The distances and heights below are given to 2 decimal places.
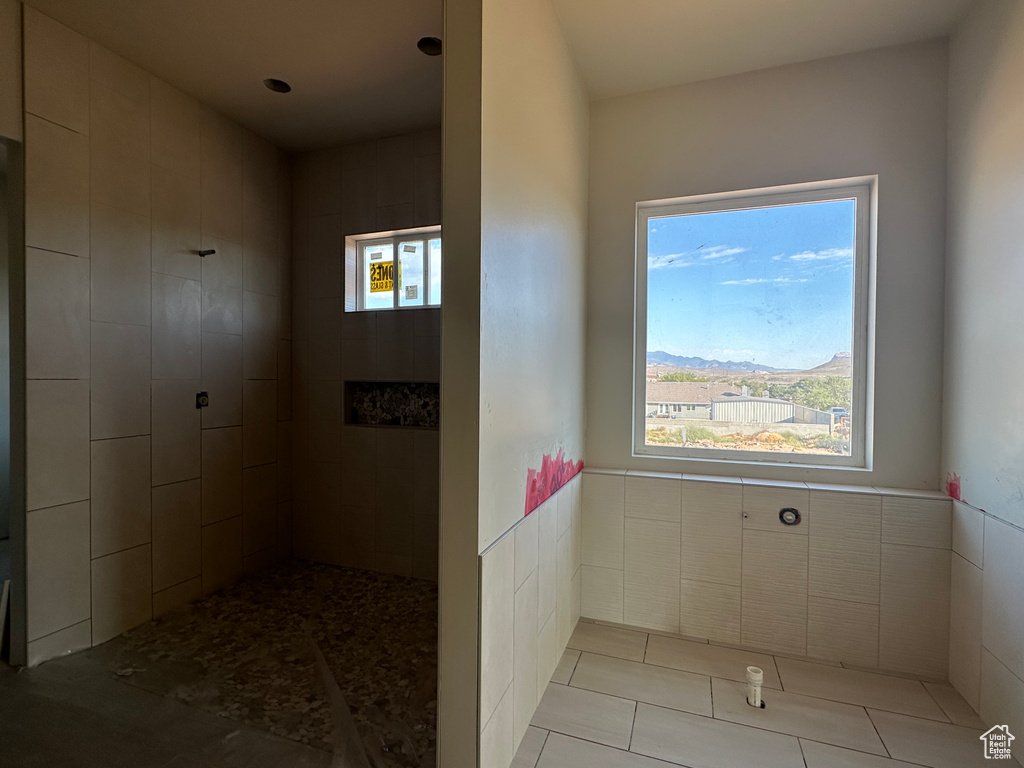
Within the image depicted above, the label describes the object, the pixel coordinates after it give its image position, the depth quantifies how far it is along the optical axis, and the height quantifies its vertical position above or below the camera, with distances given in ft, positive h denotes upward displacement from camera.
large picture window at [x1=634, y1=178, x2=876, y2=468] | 7.15 +0.87
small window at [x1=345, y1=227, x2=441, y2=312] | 9.80 +2.23
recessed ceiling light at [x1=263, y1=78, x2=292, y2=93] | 8.01 +4.93
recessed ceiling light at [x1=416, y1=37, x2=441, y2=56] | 6.91 +4.92
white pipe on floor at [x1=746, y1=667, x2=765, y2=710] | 5.72 -3.70
